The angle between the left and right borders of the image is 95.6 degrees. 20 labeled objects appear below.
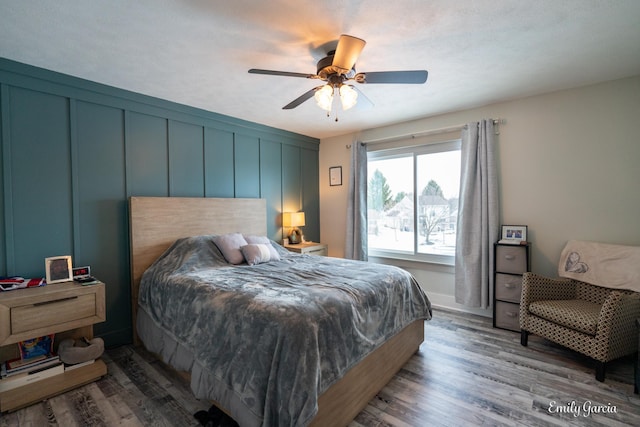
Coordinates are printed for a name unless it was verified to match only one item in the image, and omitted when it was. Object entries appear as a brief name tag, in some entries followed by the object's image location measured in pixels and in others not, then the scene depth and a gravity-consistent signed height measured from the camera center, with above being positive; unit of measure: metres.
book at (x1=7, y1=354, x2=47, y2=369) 2.13 -1.15
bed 1.51 -0.76
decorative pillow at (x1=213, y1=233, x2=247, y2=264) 3.05 -0.41
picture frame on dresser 3.25 -0.31
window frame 3.92 +0.56
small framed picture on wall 4.96 +0.56
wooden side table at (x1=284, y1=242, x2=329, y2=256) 4.31 -0.61
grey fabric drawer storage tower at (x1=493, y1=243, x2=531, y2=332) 3.12 -0.83
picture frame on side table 2.38 -0.50
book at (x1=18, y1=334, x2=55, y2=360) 2.25 -1.09
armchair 2.24 -0.92
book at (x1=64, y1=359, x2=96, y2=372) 2.28 -1.24
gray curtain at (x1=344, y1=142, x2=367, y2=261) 4.60 +0.06
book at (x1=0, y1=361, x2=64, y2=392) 2.02 -1.21
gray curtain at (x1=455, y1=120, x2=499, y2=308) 3.43 -0.11
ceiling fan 1.84 +0.93
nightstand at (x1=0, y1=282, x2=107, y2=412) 1.97 -0.82
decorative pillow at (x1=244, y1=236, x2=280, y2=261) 3.23 -0.42
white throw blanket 2.52 -0.54
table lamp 4.50 -0.23
